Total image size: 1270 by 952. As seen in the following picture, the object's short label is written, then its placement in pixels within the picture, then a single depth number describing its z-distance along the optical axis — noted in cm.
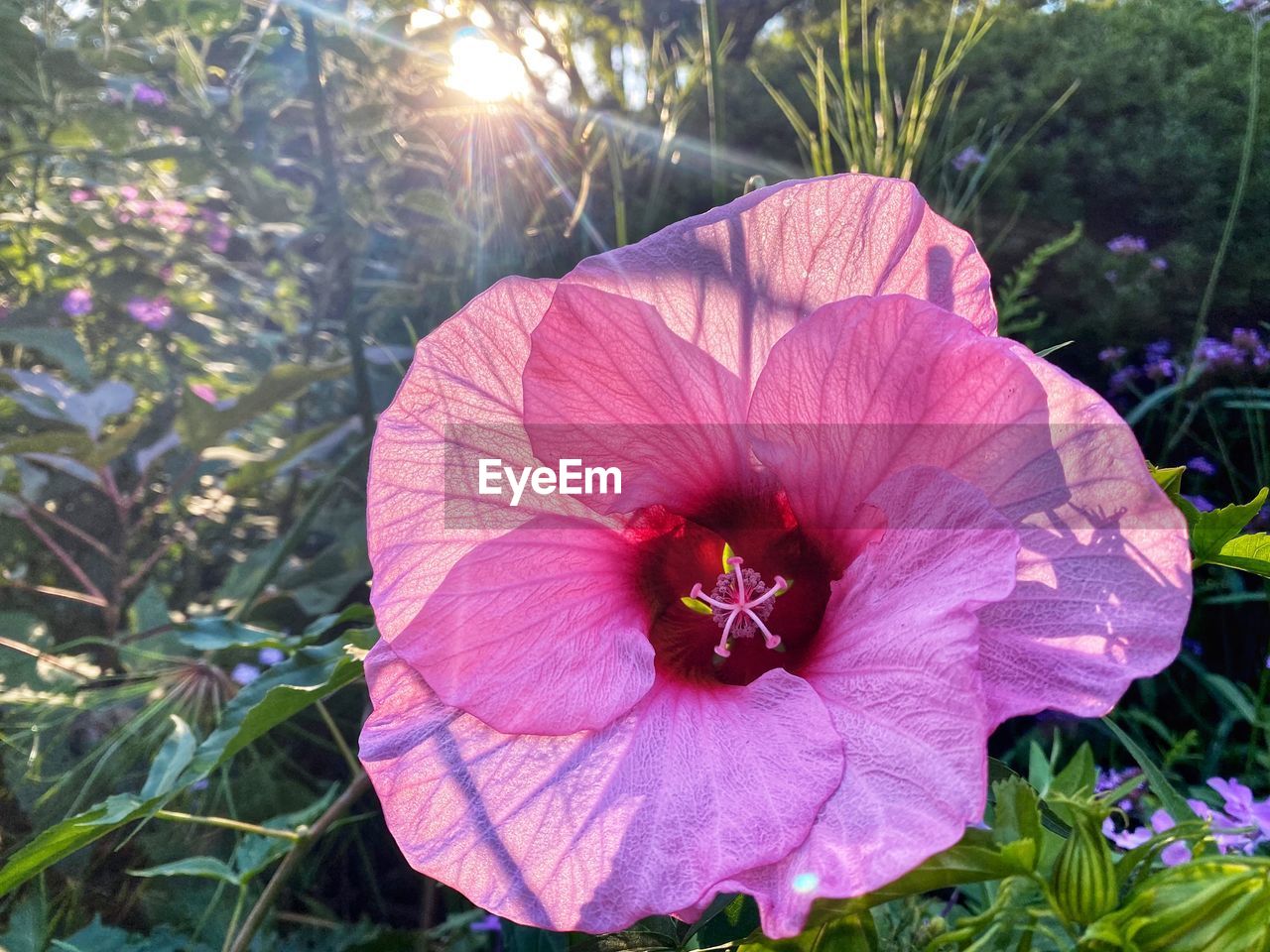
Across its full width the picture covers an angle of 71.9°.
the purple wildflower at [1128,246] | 127
